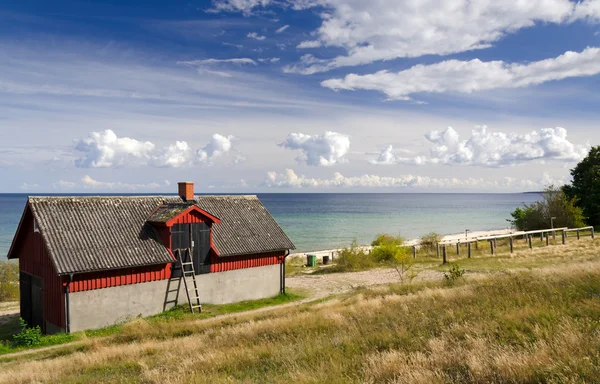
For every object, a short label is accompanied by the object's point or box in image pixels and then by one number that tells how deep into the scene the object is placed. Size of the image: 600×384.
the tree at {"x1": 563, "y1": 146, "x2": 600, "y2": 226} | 54.50
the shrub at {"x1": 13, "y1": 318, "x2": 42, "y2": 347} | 18.48
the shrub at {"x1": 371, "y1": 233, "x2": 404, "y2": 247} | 40.67
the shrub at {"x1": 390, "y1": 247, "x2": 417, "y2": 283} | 27.78
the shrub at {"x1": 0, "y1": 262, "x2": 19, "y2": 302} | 31.33
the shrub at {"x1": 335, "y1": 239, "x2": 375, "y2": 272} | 36.22
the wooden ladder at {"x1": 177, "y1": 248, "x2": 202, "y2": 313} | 22.58
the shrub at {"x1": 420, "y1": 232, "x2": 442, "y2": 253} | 43.02
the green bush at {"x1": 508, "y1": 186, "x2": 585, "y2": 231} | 50.03
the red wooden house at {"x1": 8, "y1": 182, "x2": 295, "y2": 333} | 19.80
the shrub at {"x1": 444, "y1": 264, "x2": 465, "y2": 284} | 19.74
